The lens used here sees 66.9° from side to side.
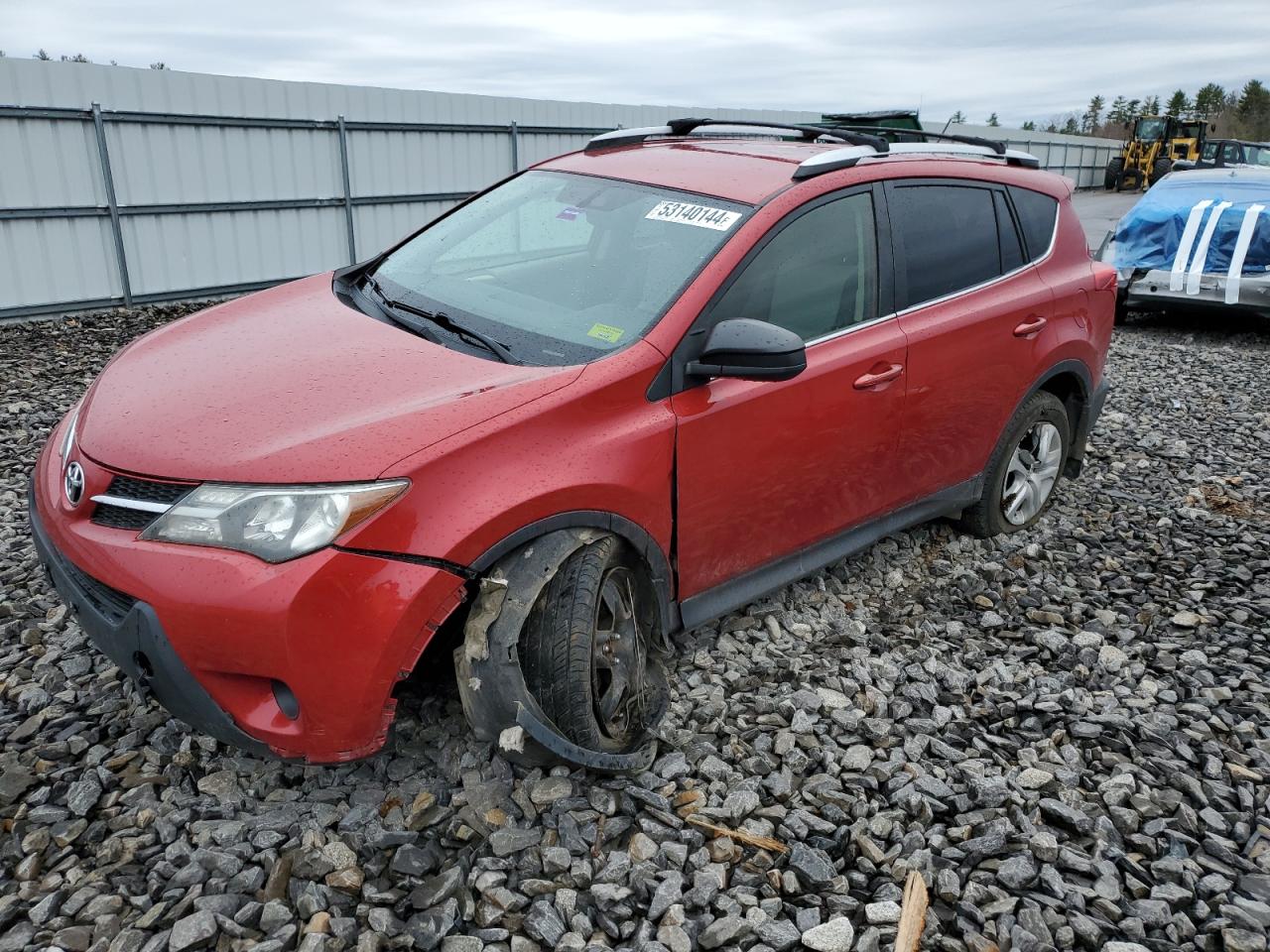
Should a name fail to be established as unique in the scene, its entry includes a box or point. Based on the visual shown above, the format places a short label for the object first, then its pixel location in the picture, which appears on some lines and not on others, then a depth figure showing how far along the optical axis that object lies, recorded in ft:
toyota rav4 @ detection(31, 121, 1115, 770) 7.34
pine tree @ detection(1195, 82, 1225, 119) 311.04
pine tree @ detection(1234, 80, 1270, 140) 257.34
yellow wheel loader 109.29
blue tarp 30.75
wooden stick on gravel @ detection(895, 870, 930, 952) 7.48
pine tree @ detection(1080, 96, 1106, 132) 380.78
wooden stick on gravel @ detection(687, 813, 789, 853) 8.36
